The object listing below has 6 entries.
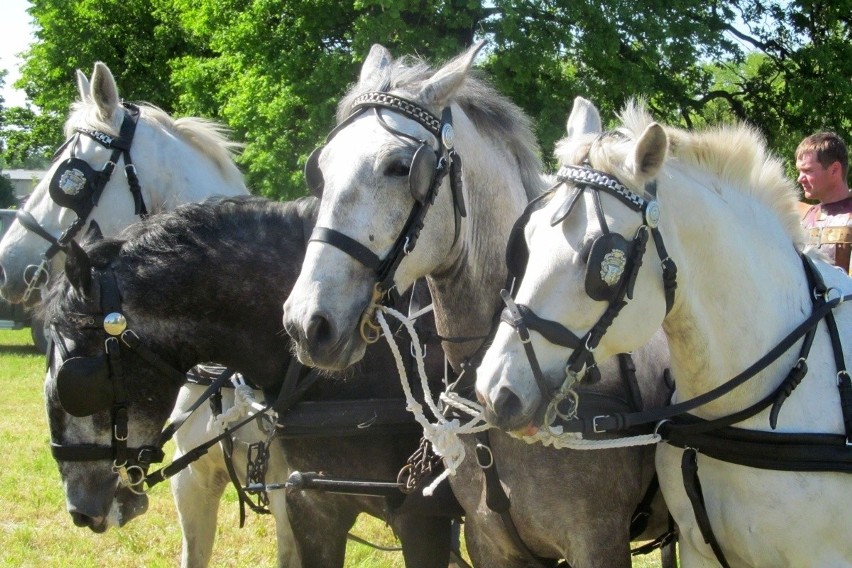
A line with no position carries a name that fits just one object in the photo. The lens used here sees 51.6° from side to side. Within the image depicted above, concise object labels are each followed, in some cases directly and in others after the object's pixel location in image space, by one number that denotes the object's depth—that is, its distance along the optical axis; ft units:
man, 12.32
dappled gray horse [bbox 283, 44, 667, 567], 8.08
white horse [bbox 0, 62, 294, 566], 12.55
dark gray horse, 9.70
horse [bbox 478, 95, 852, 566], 7.43
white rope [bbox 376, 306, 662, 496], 8.52
